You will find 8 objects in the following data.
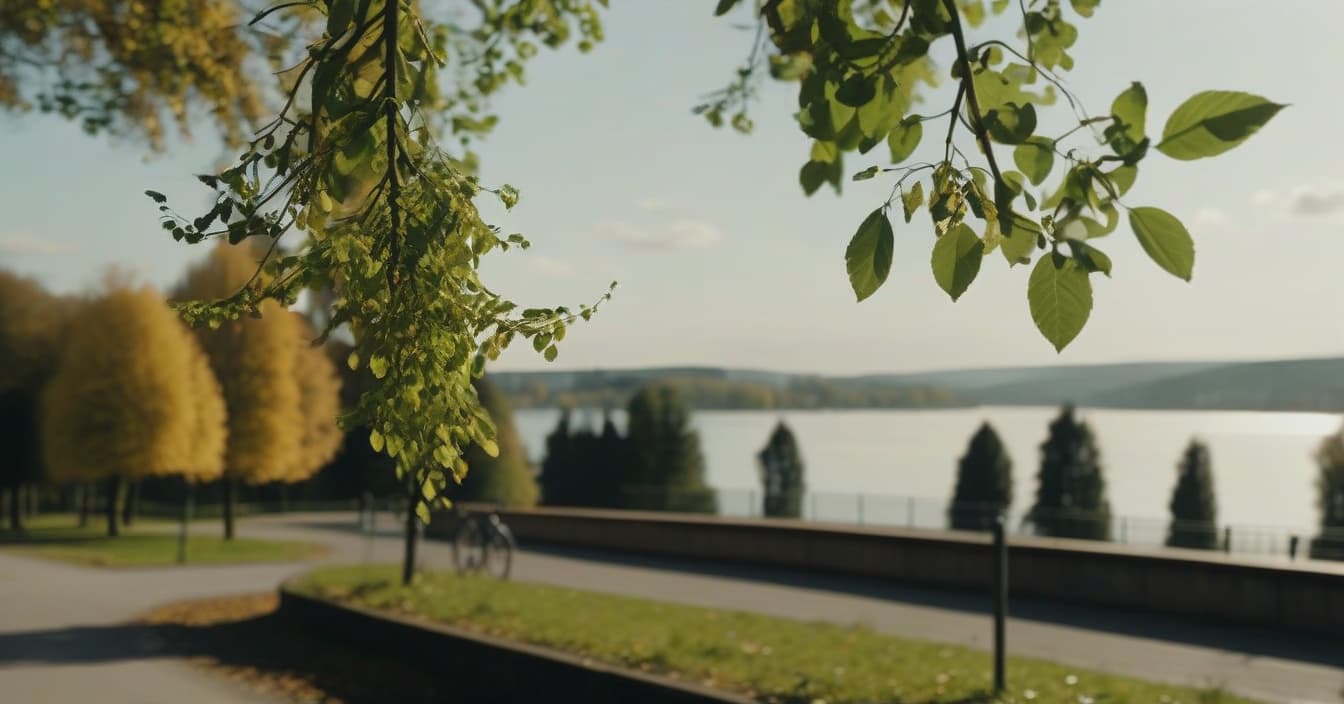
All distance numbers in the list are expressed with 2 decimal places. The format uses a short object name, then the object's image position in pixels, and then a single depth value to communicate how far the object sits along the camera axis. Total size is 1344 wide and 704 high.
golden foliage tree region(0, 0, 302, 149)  11.70
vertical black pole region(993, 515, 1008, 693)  8.33
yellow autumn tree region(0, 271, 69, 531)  37.84
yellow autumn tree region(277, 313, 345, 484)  34.66
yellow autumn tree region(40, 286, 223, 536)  30.39
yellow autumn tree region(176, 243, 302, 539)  32.25
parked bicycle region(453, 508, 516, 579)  17.64
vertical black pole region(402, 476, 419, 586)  14.48
